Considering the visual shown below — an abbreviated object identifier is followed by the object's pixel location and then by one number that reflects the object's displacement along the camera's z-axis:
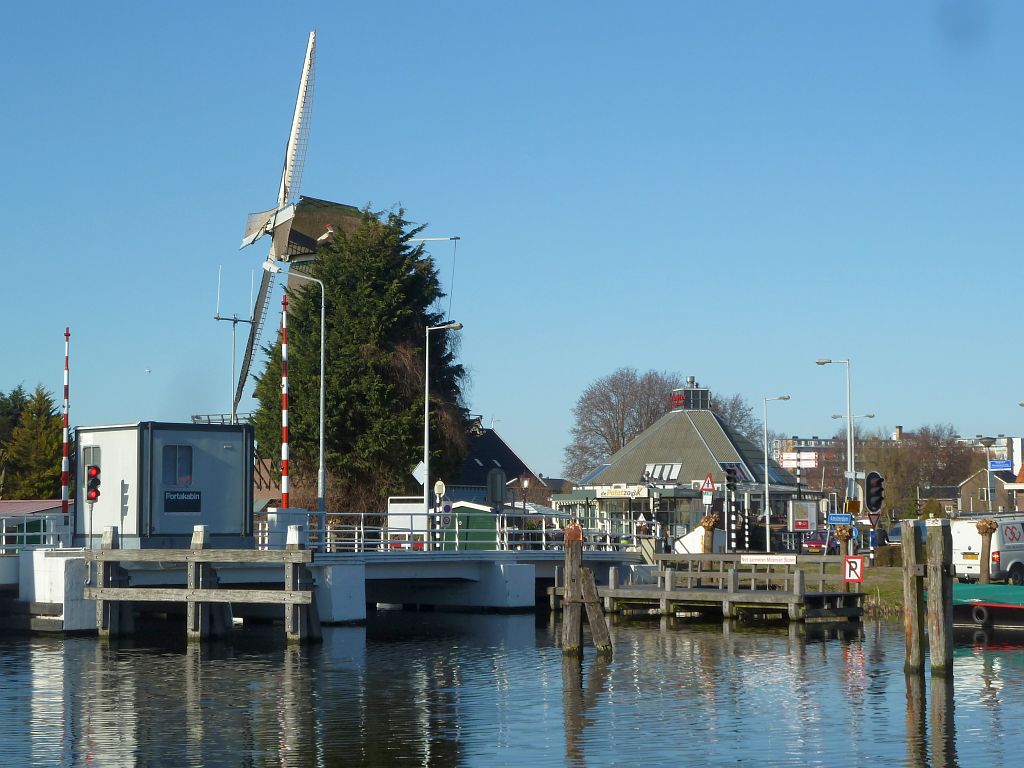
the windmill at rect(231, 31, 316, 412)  64.69
